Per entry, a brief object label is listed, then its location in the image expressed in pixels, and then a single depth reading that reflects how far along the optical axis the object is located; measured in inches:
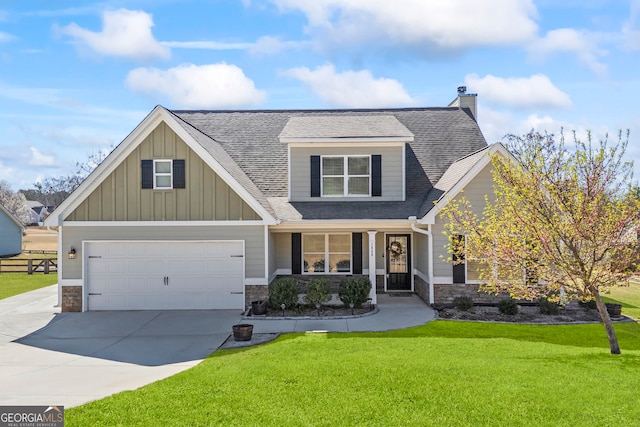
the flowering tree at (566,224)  326.6
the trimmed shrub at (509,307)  523.5
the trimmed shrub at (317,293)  528.1
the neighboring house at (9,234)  1409.9
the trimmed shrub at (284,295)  532.4
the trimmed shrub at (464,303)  536.1
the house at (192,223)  546.3
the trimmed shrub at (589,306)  547.2
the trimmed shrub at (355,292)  539.5
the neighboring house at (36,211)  3496.1
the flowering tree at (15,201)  2846.7
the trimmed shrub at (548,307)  528.7
